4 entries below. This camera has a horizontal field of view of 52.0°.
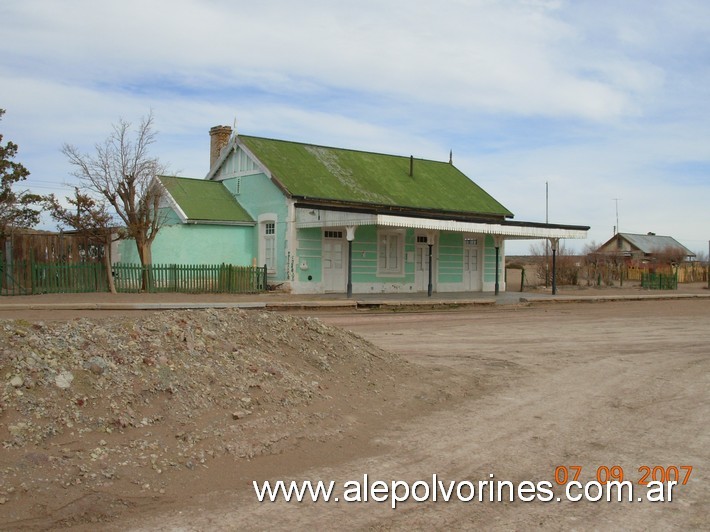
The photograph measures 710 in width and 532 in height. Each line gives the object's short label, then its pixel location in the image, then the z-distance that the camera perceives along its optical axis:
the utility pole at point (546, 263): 43.31
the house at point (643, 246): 75.22
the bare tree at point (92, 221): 25.21
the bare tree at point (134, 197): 26.89
